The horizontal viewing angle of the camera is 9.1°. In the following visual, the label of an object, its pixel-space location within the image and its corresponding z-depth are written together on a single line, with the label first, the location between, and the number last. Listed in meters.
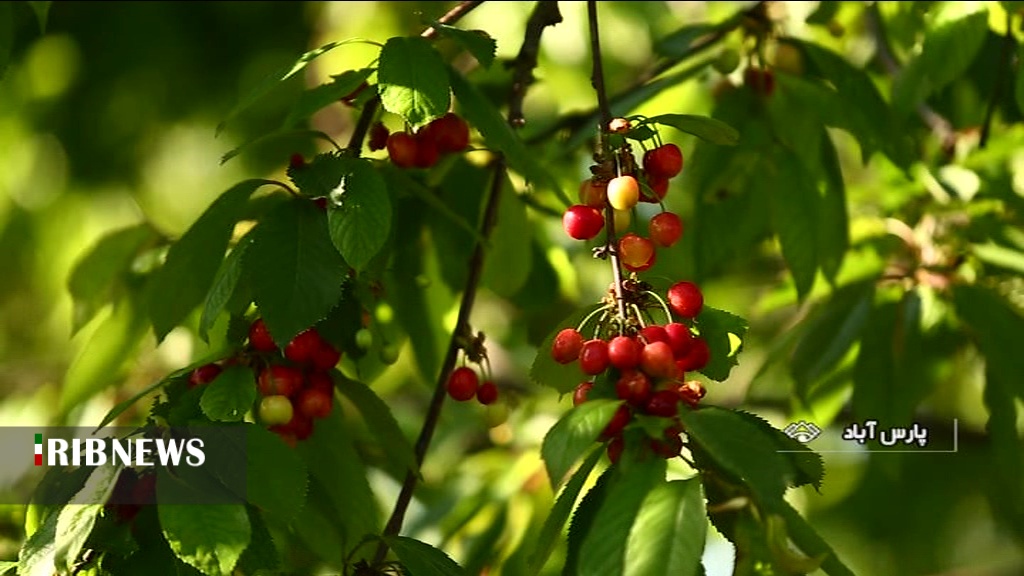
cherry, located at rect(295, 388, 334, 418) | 3.24
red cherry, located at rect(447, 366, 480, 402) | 3.34
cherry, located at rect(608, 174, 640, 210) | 3.10
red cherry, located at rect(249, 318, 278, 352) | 3.21
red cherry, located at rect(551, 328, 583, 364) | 3.10
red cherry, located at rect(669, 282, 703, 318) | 3.10
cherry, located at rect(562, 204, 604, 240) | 3.14
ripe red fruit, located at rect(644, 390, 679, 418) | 3.05
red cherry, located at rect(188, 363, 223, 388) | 3.19
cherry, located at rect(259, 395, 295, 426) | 3.21
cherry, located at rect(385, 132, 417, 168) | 3.30
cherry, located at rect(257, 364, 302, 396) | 3.22
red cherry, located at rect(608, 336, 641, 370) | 3.06
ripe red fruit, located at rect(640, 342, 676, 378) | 3.05
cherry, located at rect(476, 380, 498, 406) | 3.37
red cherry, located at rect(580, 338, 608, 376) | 3.07
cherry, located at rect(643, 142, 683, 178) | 3.16
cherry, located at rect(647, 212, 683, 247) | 3.15
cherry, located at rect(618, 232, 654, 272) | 3.12
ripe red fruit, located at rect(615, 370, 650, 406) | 3.05
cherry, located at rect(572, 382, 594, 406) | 3.09
